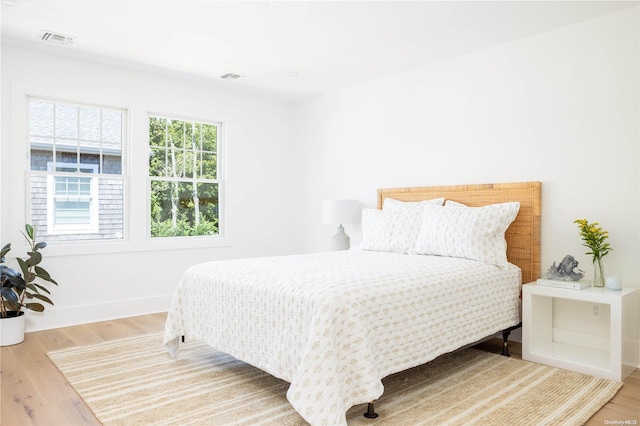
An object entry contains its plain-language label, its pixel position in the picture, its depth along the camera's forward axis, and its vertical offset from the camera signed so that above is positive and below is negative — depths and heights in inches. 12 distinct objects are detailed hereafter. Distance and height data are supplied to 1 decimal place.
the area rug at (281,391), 86.8 -41.2
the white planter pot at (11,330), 133.8 -38.2
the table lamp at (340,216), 185.8 -2.9
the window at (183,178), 187.0 +13.2
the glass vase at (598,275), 118.0 -17.1
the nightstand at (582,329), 107.3 -32.7
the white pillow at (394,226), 148.4 -5.8
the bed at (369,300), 81.2 -20.3
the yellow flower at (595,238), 119.0 -7.2
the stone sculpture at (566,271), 118.4 -16.3
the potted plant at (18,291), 133.6 -26.3
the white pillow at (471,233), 129.0 -6.9
